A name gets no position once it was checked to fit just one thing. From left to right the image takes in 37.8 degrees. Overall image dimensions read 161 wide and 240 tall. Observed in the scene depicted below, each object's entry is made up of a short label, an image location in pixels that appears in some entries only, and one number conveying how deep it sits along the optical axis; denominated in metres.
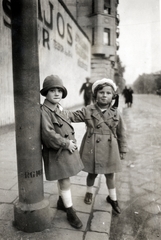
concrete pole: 2.02
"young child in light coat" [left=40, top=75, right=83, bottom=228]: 2.21
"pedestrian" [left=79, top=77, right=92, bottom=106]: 10.59
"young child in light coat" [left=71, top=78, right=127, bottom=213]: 2.68
